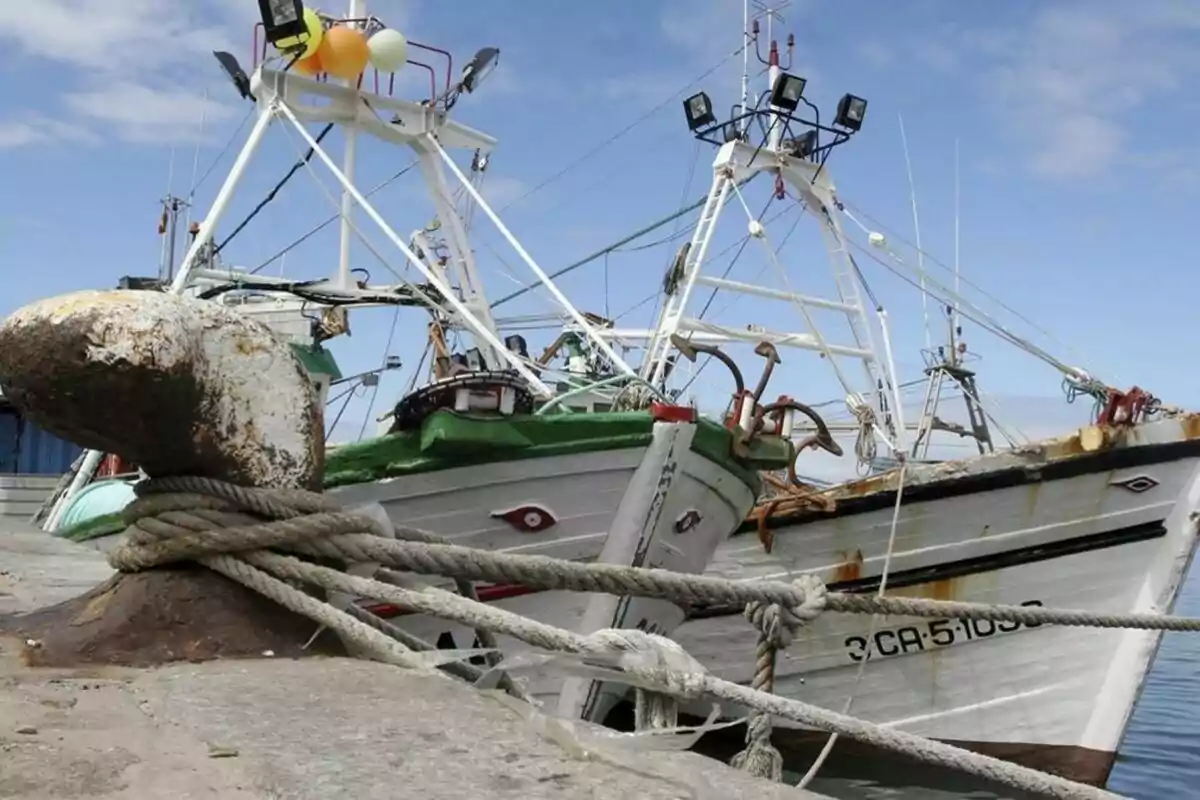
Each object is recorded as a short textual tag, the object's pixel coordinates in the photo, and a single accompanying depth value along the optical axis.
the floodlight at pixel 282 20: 9.12
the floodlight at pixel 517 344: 10.75
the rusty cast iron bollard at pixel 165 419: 2.53
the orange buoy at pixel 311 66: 9.58
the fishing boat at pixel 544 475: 5.50
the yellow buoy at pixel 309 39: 9.21
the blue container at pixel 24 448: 16.17
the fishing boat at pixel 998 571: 8.27
